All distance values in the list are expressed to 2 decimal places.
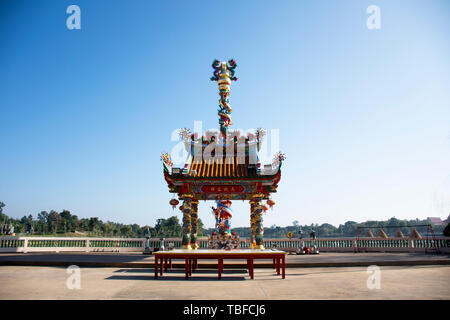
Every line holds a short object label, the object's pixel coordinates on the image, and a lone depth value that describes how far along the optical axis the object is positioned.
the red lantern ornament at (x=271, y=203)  16.30
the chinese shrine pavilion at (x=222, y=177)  15.02
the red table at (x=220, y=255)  10.62
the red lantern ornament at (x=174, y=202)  16.55
